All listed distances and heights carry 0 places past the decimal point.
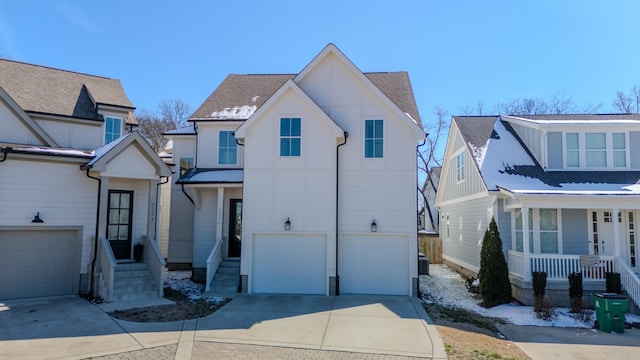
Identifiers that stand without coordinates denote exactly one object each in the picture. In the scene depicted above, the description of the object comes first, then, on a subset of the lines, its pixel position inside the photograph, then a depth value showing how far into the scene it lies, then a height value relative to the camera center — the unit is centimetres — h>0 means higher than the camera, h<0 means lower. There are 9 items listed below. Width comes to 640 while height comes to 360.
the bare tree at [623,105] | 3312 +924
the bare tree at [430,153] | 3556 +534
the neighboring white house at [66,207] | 1168 +4
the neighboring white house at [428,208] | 3543 +55
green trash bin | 1028 -247
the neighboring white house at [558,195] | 1267 +68
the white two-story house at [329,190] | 1325 +73
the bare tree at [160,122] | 3697 +817
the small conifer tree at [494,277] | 1245 -194
